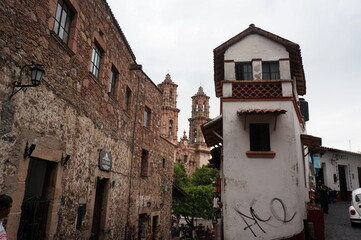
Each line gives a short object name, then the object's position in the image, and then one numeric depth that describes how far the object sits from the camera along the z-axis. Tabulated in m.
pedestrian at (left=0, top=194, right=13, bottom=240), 3.29
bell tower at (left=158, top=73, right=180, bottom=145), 61.47
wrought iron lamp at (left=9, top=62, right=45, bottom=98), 4.78
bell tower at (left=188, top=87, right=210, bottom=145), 66.19
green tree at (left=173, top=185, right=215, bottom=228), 31.44
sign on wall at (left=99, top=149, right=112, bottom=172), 8.32
